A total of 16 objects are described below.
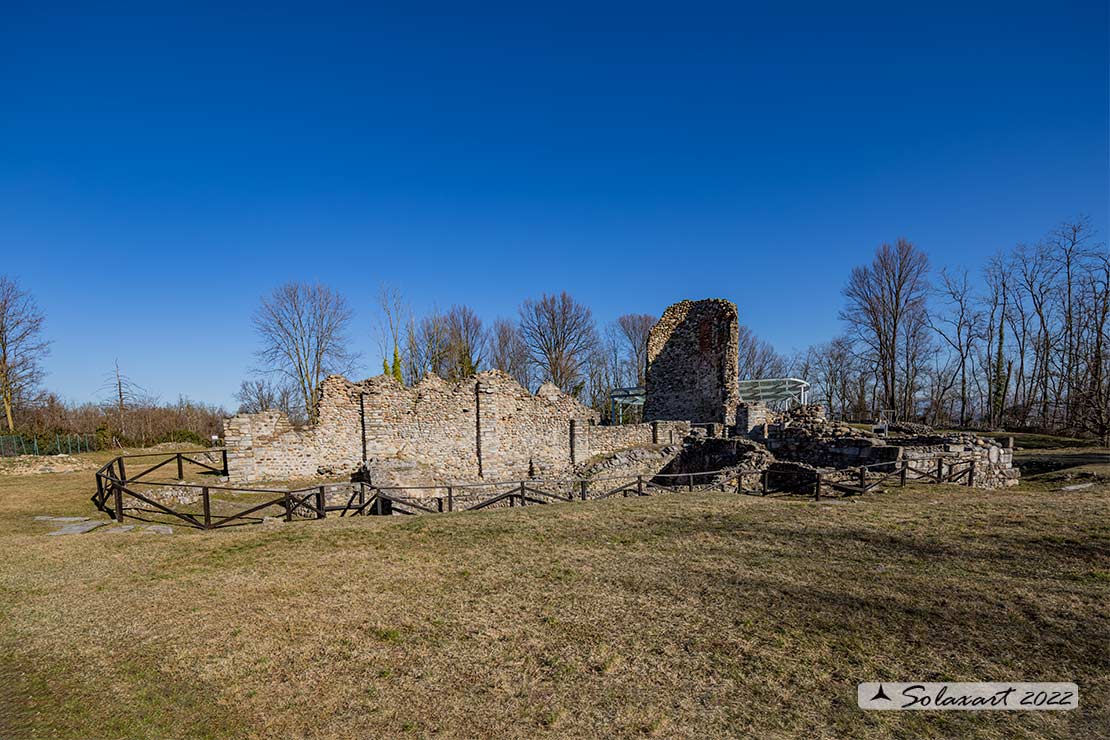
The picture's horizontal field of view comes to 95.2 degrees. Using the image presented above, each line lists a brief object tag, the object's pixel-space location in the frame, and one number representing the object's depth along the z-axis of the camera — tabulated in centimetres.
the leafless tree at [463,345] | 3838
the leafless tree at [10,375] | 2661
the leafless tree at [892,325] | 3544
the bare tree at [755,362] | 5094
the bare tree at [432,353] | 3559
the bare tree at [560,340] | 4419
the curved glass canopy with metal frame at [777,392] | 3077
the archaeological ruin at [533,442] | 1541
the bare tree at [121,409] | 3137
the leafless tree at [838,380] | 4503
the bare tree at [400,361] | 3291
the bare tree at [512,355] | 4681
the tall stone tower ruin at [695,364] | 2572
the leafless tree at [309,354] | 3297
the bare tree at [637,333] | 5112
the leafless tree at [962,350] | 3603
